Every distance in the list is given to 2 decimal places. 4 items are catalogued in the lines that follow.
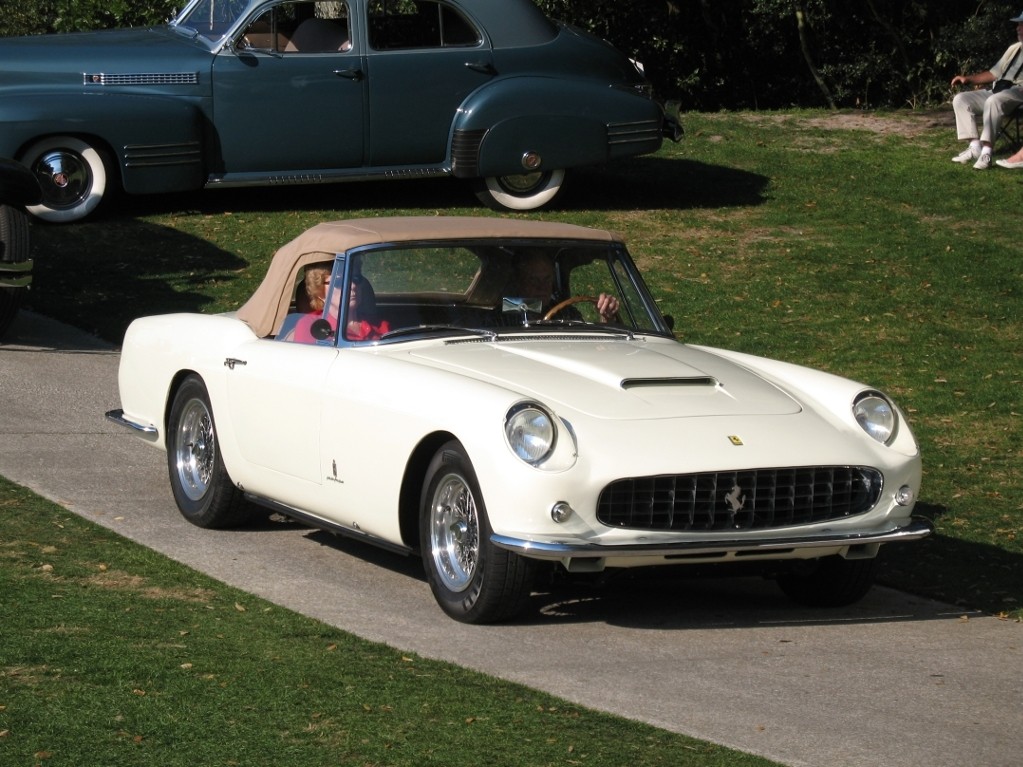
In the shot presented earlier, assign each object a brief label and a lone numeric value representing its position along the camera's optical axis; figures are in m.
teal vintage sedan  28.72
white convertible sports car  12.20
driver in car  15.12
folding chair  35.19
